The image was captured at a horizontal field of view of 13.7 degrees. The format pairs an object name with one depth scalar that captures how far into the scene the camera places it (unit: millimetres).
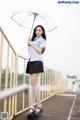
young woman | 5900
